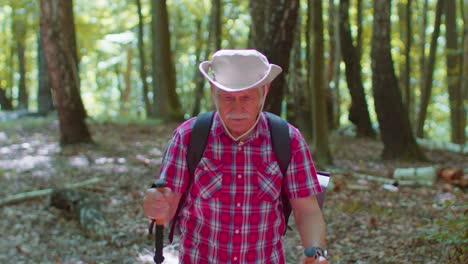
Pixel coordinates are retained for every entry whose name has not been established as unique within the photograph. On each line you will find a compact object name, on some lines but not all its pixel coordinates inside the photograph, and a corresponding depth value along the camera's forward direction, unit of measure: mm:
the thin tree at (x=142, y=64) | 15586
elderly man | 2293
